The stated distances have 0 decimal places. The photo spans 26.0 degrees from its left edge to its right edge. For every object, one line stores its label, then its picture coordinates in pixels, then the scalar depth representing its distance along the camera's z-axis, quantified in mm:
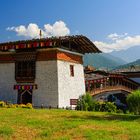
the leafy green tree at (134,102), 25914
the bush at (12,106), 27250
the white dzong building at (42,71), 30953
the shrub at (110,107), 31375
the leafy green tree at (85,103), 31891
